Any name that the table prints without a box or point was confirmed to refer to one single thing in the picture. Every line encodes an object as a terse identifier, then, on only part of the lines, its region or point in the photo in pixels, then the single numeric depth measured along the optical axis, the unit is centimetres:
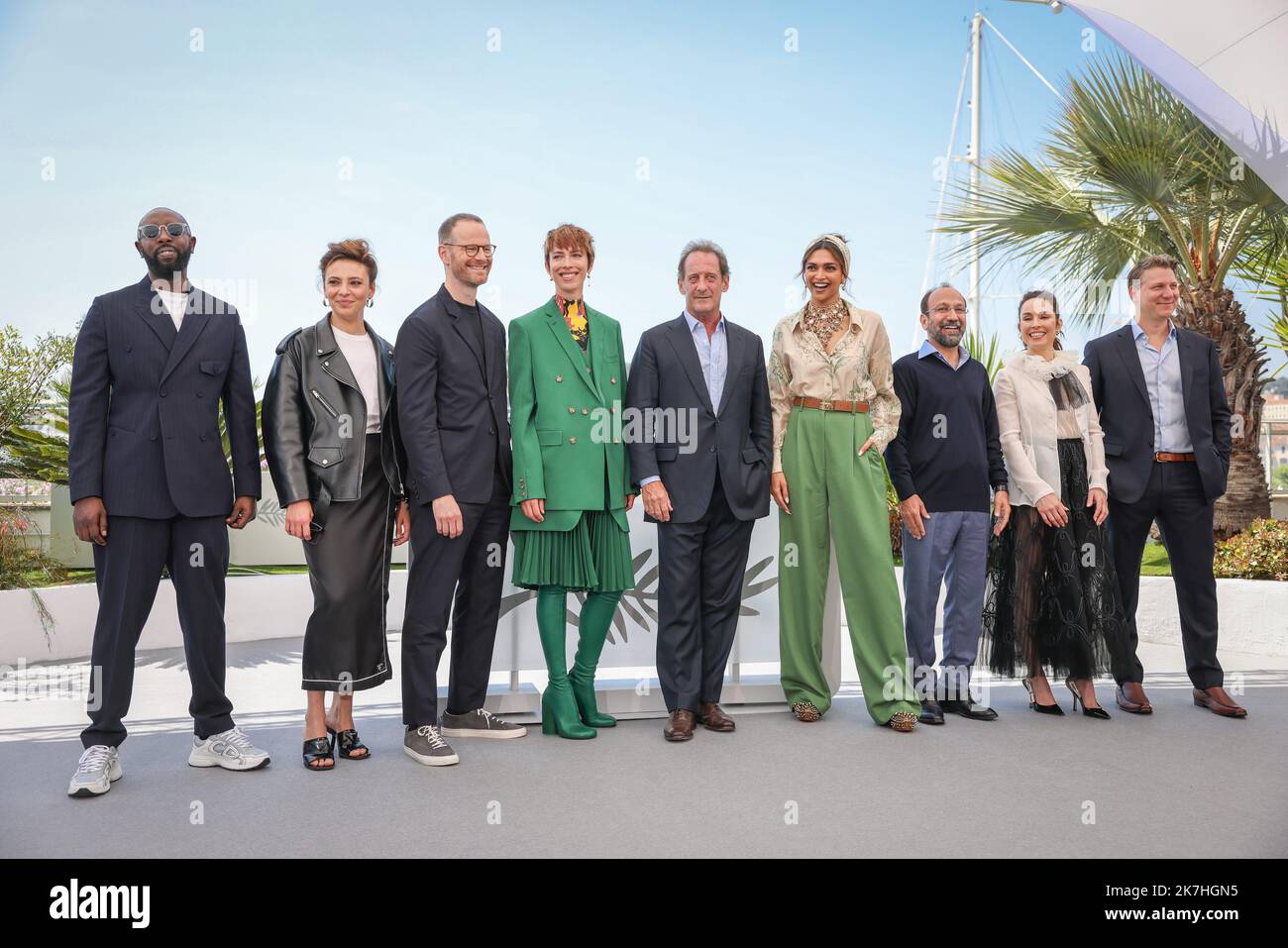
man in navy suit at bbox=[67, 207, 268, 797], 296
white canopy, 303
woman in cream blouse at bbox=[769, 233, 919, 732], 373
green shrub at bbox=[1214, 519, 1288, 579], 611
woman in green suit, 347
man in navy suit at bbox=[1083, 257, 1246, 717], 400
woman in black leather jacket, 317
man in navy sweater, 388
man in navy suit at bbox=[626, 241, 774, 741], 360
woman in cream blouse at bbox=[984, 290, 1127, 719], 388
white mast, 1578
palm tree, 626
